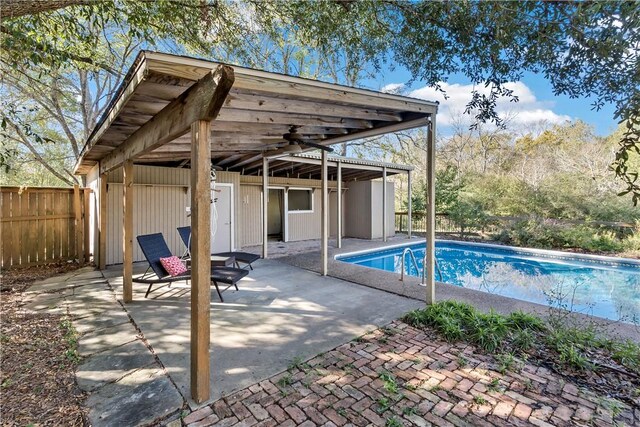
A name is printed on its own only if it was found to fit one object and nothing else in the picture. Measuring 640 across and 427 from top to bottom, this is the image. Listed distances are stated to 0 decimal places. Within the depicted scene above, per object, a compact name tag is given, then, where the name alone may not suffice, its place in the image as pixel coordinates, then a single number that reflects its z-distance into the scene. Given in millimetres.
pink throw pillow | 4592
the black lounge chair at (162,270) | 4328
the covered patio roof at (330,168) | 9117
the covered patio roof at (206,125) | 2141
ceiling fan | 5055
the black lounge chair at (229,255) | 6078
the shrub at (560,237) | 9906
